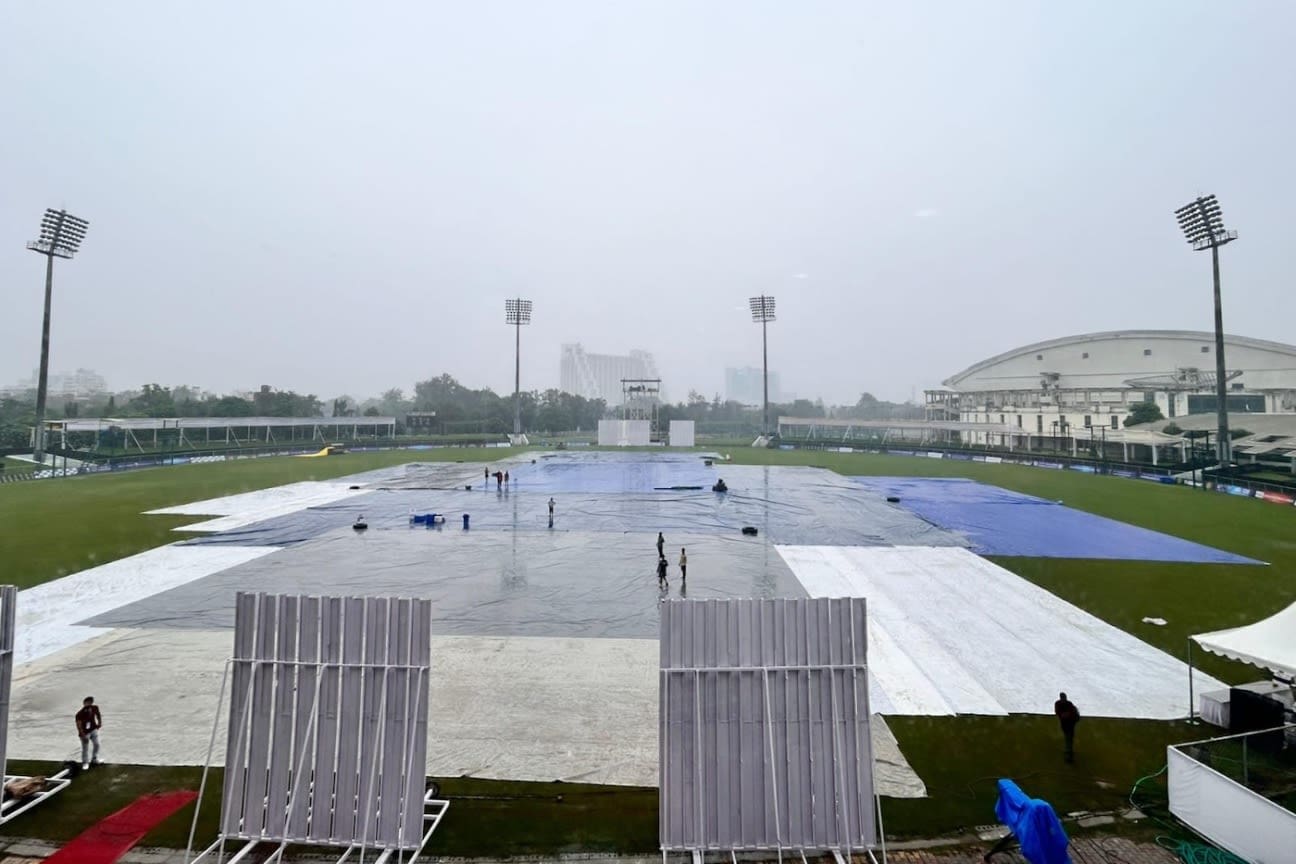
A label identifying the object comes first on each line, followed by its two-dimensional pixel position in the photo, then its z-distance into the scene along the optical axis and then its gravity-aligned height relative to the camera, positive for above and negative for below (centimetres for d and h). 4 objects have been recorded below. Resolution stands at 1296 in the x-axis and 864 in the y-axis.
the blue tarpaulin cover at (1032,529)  2234 -426
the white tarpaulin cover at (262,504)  2806 -390
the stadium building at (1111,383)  6850 +577
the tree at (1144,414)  6700 +169
